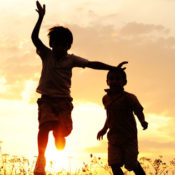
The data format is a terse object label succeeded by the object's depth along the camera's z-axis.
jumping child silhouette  6.59
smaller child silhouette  7.50
